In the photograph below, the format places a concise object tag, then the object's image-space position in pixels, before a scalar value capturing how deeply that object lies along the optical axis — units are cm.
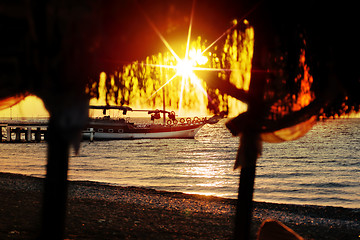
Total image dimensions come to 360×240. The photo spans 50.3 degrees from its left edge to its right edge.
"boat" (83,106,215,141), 9594
